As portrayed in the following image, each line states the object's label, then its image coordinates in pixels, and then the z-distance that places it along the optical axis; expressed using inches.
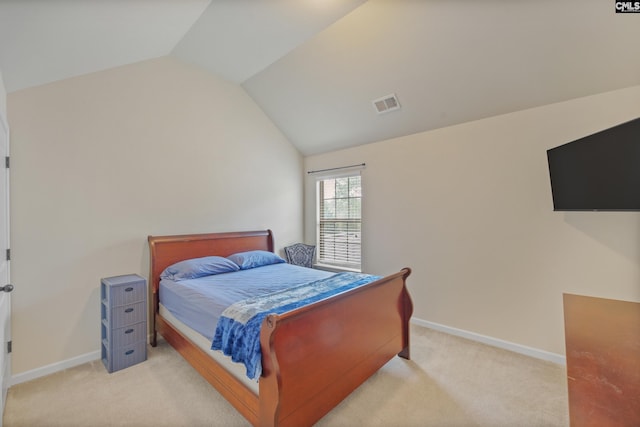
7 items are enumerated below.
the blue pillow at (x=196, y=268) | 114.1
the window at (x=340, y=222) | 166.7
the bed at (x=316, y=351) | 59.9
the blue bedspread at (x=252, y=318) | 62.4
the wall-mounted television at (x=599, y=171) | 65.2
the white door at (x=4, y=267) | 71.1
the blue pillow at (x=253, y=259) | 134.4
